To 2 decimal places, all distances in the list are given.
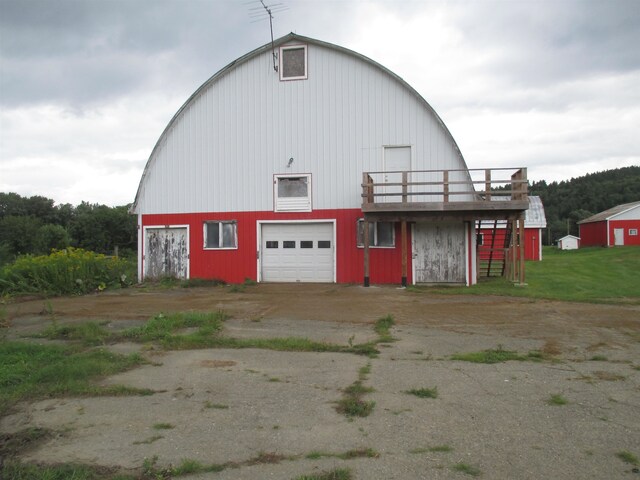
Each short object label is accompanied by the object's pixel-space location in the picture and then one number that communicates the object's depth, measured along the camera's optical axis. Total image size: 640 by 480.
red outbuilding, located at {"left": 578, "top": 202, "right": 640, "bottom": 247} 44.78
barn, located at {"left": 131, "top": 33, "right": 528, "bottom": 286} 17.83
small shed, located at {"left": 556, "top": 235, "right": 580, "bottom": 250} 54.44
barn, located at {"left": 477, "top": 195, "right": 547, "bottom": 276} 35.31
